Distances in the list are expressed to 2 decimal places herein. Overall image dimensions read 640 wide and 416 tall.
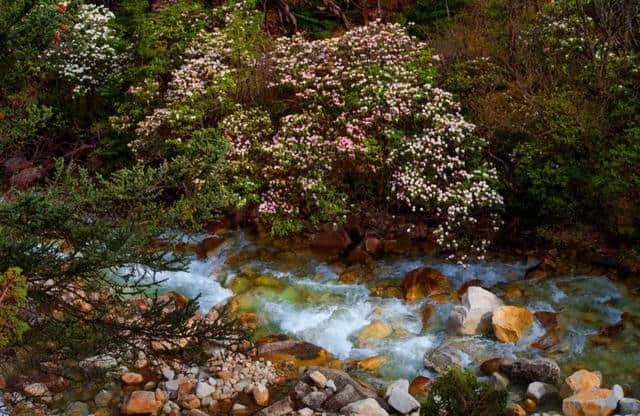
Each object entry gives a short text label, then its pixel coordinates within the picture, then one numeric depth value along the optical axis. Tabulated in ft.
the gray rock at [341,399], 20.54
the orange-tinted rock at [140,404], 20.97
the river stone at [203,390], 21.75
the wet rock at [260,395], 21.48
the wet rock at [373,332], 24.71
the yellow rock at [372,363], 23.22
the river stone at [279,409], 20.49
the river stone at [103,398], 21.38
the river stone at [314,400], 20.70
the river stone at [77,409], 20.85
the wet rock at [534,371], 21.34
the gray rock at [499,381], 21.34
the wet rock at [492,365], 22.12
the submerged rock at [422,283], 27.45
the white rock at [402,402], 20.33
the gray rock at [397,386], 21.03
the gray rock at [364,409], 19.81
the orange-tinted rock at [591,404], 19.44
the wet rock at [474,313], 24.78
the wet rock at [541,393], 20.61
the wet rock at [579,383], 20.34
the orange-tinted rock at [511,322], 24.06
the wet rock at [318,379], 21.29
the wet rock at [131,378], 22.44
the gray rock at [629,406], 19.33
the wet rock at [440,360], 22.66
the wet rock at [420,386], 21.62
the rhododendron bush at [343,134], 30.27
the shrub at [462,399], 16.34
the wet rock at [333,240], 31.55
